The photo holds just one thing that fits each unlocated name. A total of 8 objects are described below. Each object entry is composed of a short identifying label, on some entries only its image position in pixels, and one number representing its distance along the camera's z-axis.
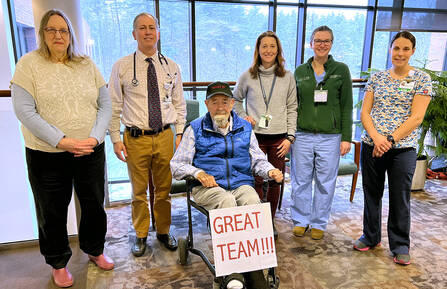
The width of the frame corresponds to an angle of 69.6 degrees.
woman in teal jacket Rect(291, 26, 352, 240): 2.37
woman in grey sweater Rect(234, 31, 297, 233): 2.39
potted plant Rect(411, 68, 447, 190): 3.48
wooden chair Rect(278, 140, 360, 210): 3.16
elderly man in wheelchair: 1.91
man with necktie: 2.12
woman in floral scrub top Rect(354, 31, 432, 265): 2.04
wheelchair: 1.67
